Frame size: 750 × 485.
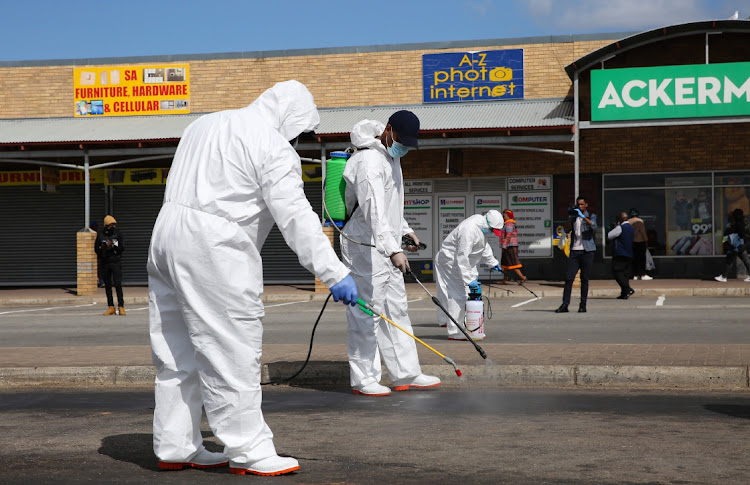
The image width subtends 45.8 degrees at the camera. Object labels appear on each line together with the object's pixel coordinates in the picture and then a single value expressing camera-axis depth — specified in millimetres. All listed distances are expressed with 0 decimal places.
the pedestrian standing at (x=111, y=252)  16500
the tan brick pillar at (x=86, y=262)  22188
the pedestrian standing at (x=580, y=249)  14211
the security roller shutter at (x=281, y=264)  25406
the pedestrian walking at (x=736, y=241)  20734
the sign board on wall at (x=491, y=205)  24125
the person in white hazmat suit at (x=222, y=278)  4449
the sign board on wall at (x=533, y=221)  23797
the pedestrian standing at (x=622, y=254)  16859
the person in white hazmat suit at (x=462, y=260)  11008
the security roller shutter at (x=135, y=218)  25938
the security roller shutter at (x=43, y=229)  26203
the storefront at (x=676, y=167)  22234
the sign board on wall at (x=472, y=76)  24250
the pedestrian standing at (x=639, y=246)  21938
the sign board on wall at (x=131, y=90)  26156
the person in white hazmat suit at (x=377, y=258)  7031
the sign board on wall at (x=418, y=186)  24531
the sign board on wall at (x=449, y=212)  24344
